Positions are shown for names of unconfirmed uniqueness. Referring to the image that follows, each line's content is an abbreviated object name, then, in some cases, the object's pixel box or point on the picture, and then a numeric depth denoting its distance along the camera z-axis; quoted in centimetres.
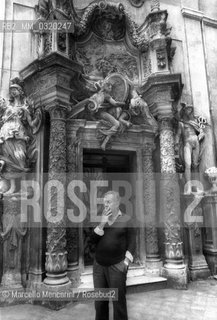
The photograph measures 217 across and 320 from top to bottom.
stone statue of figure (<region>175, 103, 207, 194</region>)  544
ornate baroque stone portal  443
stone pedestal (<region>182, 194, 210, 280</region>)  518
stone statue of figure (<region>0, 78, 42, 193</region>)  438
